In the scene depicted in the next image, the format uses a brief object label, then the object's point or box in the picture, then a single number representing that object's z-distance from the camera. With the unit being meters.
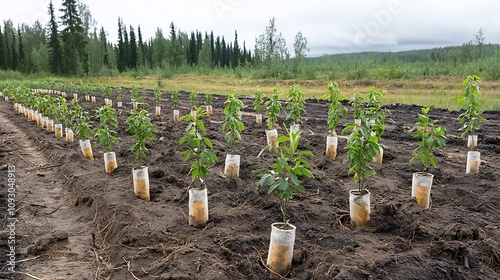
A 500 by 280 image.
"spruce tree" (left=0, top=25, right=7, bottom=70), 59.47
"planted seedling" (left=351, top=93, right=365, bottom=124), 7.49
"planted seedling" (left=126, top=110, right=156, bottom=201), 5.00
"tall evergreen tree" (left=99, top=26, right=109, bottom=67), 59.28
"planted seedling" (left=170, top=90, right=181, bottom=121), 13.73
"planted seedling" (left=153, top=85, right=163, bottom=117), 13.71
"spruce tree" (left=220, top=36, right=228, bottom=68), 74.69
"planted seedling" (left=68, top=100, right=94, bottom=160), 7.19
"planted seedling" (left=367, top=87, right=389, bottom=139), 5.98
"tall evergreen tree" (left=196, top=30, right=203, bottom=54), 73.81
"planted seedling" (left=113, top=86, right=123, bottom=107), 16.98
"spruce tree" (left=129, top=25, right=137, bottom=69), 64.81
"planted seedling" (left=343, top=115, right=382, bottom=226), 3.72
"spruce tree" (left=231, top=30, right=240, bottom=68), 75.75
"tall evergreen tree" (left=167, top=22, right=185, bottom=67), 66.16
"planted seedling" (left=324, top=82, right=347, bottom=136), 6.48
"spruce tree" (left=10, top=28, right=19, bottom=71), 60.22
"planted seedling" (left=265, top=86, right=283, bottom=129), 7.89
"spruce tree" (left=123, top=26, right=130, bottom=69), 64.31
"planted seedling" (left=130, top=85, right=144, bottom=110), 15.25
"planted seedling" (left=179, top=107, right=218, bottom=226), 4.08
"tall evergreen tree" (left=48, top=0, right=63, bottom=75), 51.34
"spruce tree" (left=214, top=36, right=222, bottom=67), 71.67
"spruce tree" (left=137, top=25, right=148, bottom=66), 66.71
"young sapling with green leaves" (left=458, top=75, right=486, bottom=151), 5.57
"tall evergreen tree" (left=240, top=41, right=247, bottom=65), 79.75
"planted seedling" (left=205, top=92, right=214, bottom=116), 13.16
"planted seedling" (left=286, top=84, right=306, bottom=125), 7.70
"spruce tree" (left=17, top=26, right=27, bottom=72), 59.25
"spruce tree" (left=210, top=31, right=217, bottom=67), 72.16
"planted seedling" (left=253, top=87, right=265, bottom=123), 9.79
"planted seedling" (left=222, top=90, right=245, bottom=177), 5.50
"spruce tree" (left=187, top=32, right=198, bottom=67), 67.69
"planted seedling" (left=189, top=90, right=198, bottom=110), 13.37
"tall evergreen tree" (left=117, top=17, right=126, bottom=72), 63.56
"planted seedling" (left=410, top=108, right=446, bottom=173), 4.48
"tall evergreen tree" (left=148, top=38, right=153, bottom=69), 74.91
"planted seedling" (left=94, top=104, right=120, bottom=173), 6.04
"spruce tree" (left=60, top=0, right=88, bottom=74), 50.59
